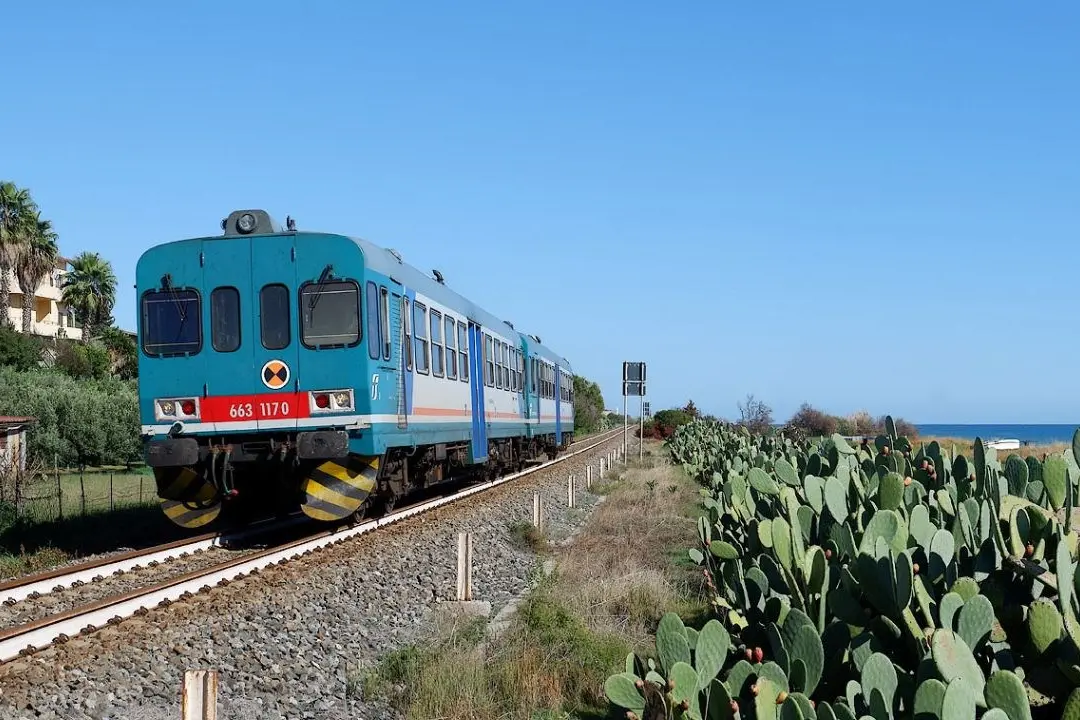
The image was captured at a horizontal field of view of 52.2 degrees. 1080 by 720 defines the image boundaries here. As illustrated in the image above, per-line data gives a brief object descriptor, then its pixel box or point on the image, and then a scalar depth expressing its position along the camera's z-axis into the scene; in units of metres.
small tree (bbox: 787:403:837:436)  41.00
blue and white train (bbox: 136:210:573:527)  11.91
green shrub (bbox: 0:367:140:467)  30.64
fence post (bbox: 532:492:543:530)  14.06
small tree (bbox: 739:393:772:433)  36.28
